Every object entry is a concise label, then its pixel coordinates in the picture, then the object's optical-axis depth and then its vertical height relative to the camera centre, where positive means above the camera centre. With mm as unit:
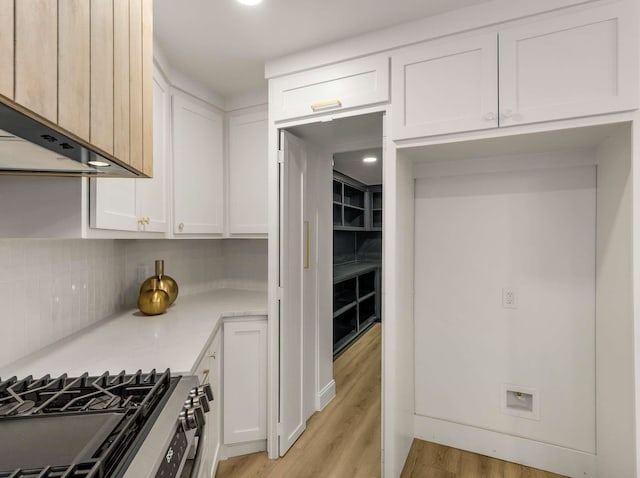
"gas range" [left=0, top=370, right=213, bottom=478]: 738 -477
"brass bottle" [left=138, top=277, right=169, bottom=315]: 2010 -372
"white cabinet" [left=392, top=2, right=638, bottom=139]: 1334 +706
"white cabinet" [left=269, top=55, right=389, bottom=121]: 1748 +819
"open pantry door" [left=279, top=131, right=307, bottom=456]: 2059 -301
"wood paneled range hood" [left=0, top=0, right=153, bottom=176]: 480 +317
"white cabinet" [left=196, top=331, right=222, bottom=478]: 1587 -910
